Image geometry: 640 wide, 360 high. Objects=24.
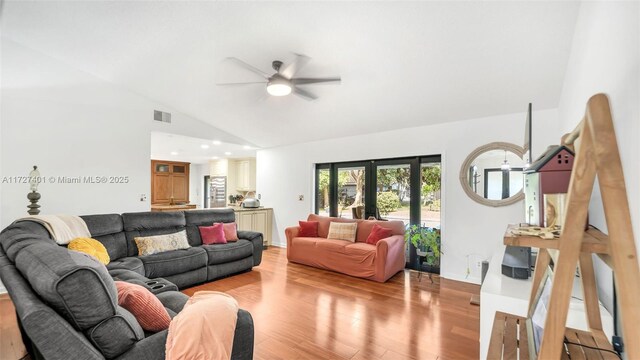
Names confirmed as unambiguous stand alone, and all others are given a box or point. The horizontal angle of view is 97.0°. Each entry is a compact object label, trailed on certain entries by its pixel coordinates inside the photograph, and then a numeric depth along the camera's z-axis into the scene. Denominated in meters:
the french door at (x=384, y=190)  4.51
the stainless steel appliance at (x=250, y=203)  6.10
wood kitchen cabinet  8.60
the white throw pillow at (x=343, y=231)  4.69
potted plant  4.05
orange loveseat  3.94
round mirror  3.72
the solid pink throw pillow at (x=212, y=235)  4.28
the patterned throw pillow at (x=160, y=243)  3.60
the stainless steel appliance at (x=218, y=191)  8.70
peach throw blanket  1.31
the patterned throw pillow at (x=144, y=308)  1.57
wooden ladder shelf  0.85
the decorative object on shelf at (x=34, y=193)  3.53
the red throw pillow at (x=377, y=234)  4.27
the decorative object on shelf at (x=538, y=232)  0.98
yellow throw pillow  2.90
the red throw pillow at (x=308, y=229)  5.08
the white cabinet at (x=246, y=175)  8.12
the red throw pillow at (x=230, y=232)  4.48
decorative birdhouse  1.21
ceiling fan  2.63
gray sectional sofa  1.10
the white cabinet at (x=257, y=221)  5.79
